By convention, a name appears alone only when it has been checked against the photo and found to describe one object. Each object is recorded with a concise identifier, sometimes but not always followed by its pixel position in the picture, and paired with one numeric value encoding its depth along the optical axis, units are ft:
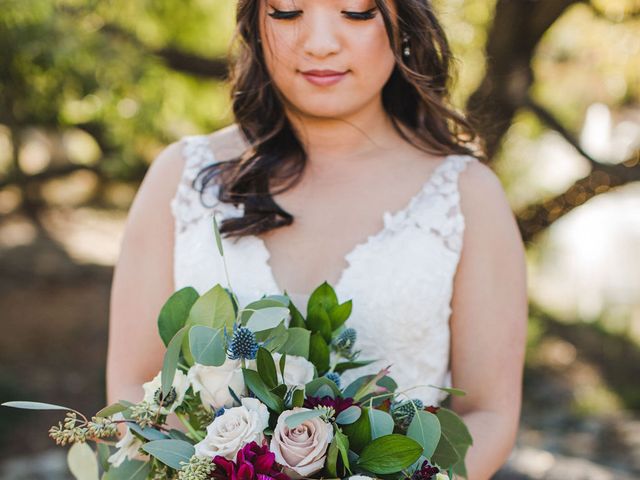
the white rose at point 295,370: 5.55
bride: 7.14
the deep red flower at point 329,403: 5.21
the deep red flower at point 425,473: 4.99
